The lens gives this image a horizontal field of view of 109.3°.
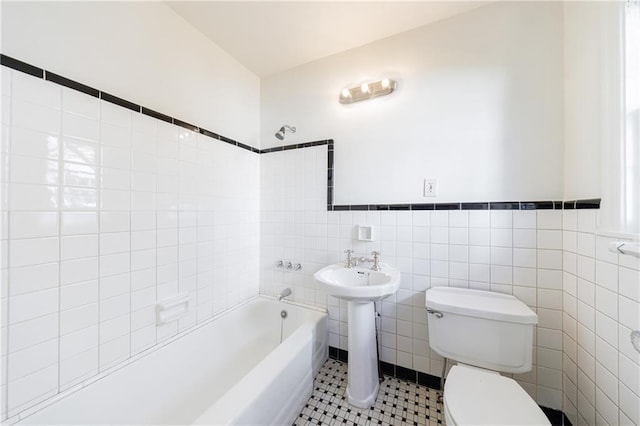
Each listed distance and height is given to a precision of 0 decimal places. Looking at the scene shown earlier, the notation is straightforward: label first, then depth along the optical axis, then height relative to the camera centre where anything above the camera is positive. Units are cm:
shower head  186 +68
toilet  90 -71
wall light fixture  159 +90
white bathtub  101 -93
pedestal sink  139 -85
